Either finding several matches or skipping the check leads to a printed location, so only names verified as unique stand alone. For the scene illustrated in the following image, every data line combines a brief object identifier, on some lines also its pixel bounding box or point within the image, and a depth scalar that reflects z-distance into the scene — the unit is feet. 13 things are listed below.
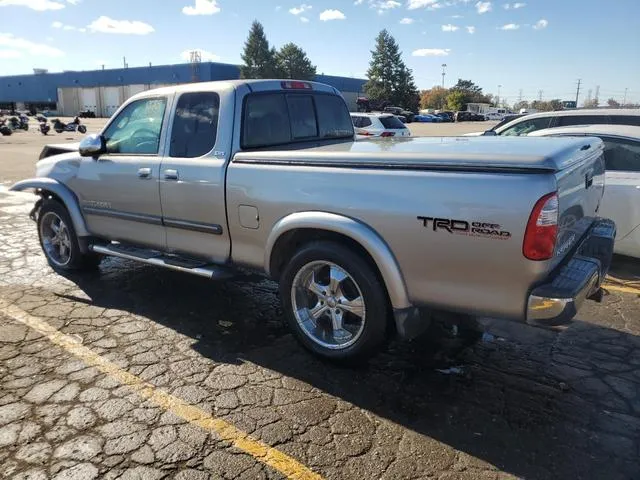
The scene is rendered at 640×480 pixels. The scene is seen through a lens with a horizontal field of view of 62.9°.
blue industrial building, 240.12
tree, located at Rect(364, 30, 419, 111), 284.61
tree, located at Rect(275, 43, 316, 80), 265.95
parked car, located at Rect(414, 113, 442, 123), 232.32
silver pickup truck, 9.38
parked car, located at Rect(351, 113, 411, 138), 59.26
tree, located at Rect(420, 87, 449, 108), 383.82
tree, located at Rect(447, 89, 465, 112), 336.29
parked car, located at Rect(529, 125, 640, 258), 18.07
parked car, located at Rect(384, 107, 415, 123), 200.25
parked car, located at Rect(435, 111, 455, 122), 236.20
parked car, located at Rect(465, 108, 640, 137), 24.36
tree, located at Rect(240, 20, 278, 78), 263.90
